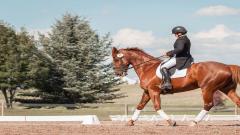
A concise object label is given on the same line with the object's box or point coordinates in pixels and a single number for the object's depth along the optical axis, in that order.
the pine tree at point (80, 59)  45.28
